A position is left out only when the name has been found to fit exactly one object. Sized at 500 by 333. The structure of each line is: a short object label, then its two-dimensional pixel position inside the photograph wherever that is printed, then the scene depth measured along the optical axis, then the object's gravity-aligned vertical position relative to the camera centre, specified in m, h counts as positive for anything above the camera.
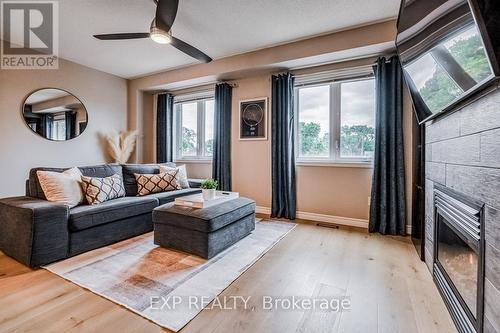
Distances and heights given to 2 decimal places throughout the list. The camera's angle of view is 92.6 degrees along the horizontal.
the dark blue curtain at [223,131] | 4.03 +0.54
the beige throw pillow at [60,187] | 2.30 -0.25
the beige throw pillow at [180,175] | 3.63 -0.19
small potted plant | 2.64 -0.29
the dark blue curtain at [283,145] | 3.50 +0.27
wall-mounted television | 0.88 +0.57
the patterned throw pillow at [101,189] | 2.56 -0.30
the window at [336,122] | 3.18 +0.59
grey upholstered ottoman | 2.14 -0.61
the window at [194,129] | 4.50 +0.67
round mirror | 3.47 +0.75
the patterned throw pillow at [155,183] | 3.23 -0.28
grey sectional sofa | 1.95 -0.58
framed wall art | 3.78 +0.72
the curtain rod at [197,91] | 4.04 +1.41
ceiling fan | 1.98 +1.25
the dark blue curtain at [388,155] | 2.87 +0.10
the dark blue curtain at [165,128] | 4.68 +0.69
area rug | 1.49 -0.87
